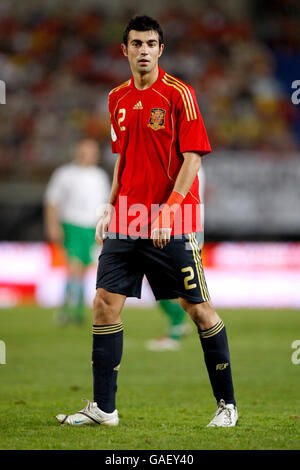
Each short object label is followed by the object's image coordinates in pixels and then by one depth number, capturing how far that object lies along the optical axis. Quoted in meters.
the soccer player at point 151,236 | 8.76
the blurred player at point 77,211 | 21.52
